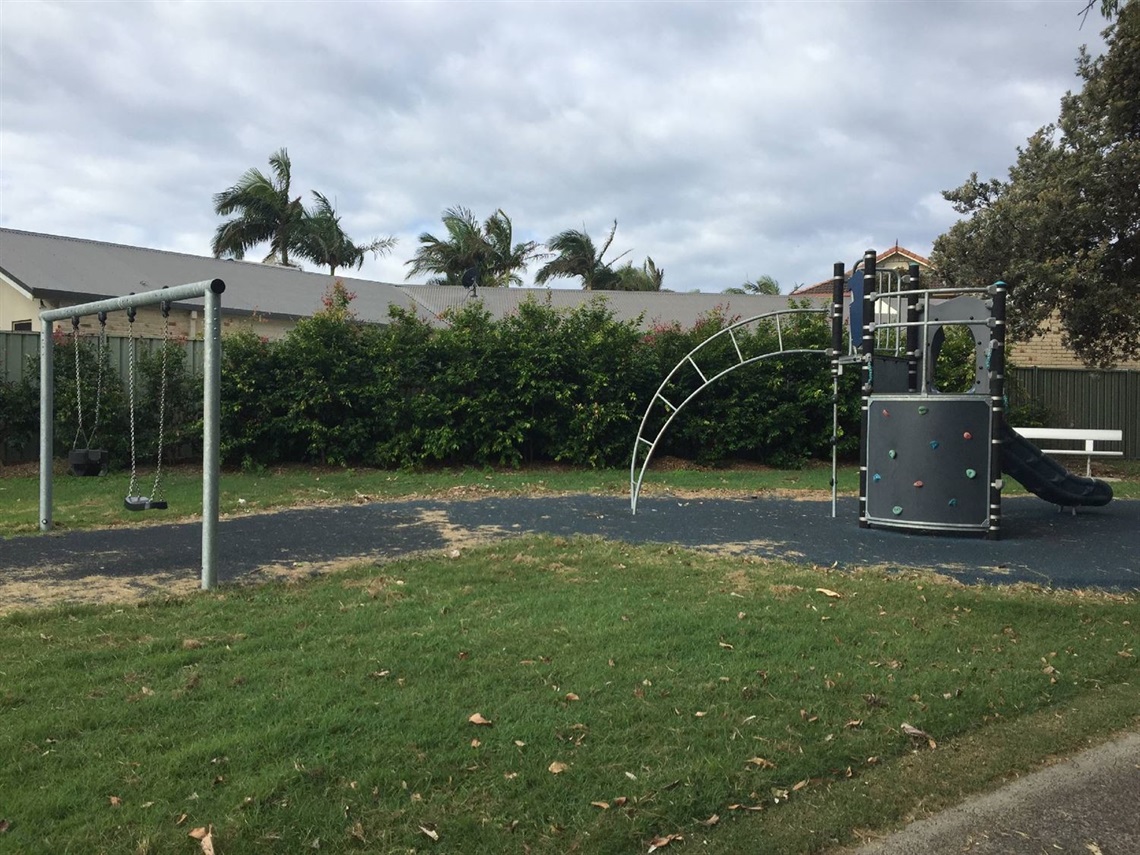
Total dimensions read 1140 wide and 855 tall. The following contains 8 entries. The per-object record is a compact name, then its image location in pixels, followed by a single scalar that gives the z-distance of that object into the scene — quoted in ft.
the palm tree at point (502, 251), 130.11
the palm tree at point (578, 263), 132.67
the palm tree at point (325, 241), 118.11
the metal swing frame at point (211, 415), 21.57
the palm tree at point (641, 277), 136.87
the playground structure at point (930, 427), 31.37
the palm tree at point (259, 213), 112.37
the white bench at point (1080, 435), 48.70
